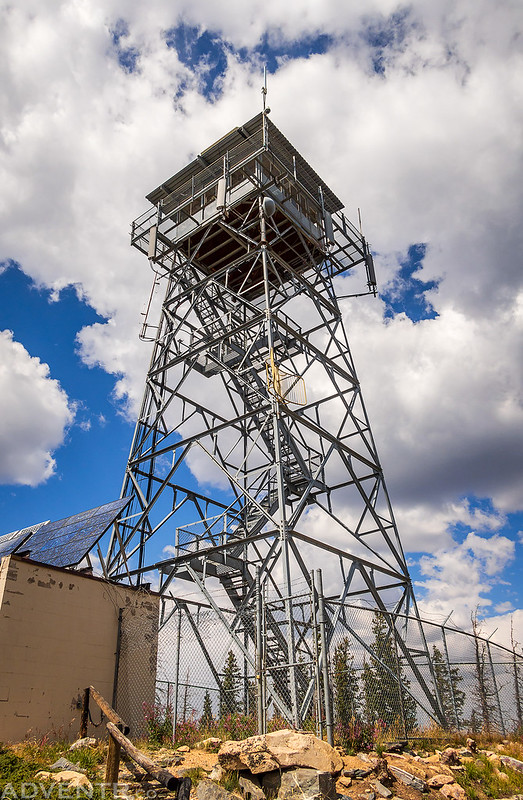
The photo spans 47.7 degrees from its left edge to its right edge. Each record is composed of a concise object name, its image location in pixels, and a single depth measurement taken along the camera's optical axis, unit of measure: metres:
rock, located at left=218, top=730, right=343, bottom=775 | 7.70
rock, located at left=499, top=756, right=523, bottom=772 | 9.85
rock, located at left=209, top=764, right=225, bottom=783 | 7.98
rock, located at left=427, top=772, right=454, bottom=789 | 8.71
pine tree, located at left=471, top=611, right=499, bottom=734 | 13.27
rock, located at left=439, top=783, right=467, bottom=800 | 8.38
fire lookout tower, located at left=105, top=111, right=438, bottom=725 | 16.48
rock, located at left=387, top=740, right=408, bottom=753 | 9.92
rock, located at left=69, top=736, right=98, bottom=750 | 9.93
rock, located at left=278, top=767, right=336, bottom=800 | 7.24
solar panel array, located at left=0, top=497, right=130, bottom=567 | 14.42
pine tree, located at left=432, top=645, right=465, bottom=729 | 12.38
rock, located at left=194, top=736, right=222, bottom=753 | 10.26
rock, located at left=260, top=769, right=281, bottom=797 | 7.58
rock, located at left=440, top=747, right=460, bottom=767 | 9.82
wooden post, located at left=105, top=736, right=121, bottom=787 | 7.86
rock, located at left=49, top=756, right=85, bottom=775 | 8.55
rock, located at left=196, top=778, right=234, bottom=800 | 7.25
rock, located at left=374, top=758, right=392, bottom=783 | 8.55
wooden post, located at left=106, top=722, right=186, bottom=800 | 7.23
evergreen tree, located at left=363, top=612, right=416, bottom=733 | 10.68
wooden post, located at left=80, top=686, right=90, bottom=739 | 10.38
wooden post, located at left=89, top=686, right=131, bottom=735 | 8.20
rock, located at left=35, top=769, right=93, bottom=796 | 7.46
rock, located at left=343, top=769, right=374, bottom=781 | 8.40
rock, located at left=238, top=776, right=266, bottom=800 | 7.47
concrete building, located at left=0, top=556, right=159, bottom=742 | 11.61
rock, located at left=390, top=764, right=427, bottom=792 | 8.52
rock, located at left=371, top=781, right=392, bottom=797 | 8.11
